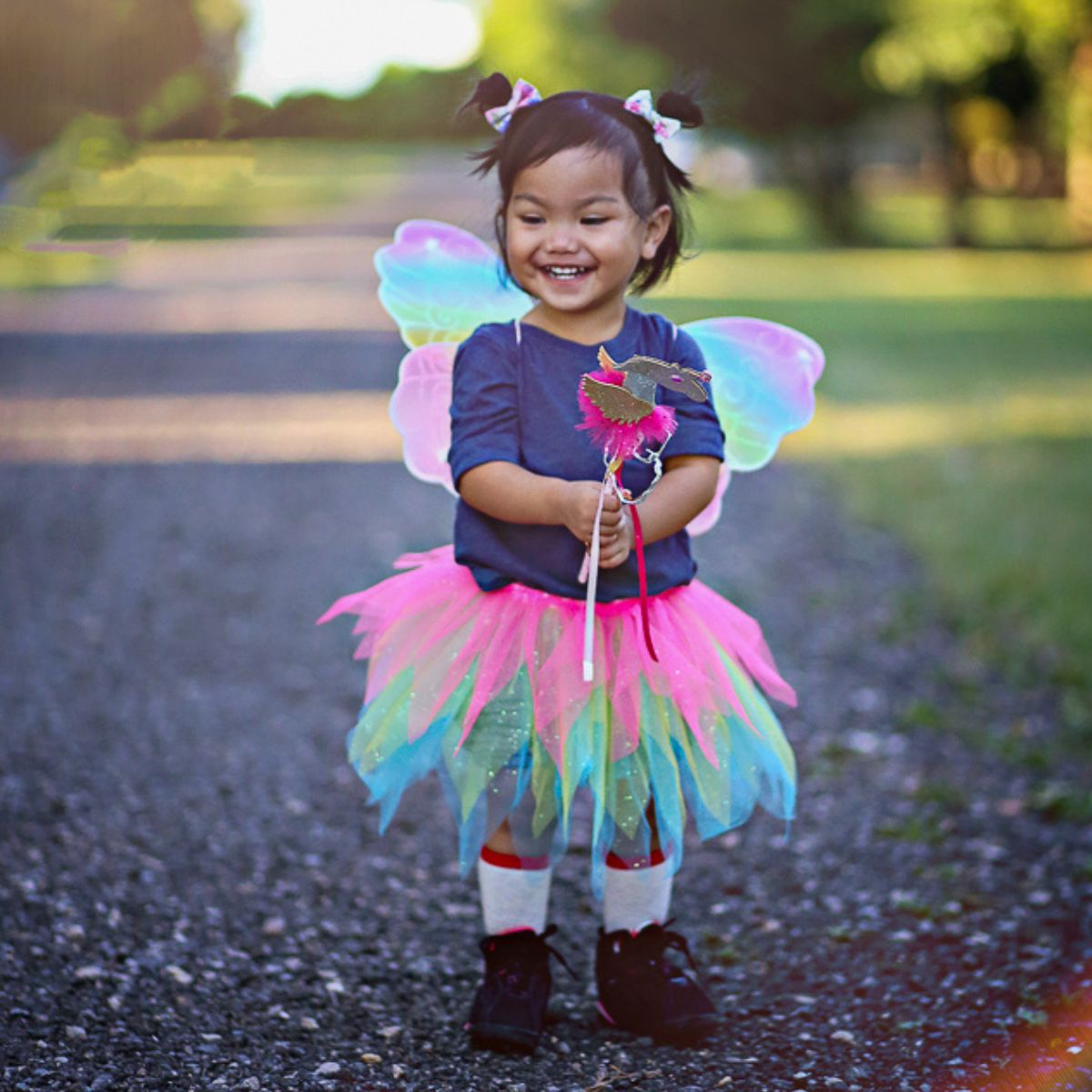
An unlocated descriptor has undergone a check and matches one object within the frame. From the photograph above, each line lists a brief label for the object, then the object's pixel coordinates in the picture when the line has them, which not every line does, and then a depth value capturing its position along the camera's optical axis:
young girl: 2.44
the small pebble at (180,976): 2.74
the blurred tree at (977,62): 15.50
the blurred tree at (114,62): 17.47
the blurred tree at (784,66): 27.08
